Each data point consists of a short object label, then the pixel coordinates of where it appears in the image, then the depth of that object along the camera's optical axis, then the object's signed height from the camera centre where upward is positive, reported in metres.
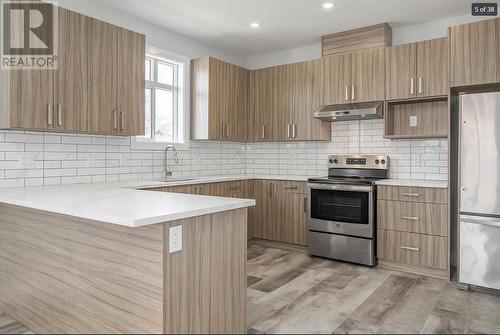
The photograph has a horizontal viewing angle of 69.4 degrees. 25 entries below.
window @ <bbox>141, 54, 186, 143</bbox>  4.35 +0.83
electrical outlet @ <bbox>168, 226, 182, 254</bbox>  1.76 -0.36
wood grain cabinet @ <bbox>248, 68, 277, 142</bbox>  5.06 +0.89
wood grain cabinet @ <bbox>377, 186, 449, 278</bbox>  3.55 -0.63
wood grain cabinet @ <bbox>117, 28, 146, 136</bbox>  3.41 +0.82
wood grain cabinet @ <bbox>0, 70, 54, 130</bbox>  2.66 +0.51
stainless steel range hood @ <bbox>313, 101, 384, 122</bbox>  4.10 +0.65
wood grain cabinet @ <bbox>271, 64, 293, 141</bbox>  4.89 +0.89
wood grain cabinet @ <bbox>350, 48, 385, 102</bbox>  4.14 +1.07
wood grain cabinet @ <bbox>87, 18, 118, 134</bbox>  3.17 +0.81
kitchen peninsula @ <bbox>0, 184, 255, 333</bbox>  1.78 -0.55
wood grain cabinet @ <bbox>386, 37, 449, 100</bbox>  3.76 +1.05
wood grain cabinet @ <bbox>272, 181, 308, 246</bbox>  4.50 -0.58
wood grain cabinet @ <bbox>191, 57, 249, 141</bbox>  4.59 +0.88
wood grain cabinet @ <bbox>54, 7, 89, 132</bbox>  2.95 +0.77
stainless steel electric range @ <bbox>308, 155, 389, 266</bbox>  3.89 -0.52
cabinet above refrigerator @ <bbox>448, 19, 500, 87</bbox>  3.22 +1.05
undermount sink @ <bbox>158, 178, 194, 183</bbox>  4.21 -0.15
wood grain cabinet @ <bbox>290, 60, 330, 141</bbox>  4.64 +0.86
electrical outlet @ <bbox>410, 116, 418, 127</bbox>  4.22 +0.54
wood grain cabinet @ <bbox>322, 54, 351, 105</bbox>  4.38 +1.09
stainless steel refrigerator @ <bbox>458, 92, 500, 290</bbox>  3.12 -0.20
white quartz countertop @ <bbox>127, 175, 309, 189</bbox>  3.45 -0.16
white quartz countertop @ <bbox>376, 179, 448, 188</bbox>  3.57 -0.16
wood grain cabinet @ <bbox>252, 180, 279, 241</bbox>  4.75 -0.59
